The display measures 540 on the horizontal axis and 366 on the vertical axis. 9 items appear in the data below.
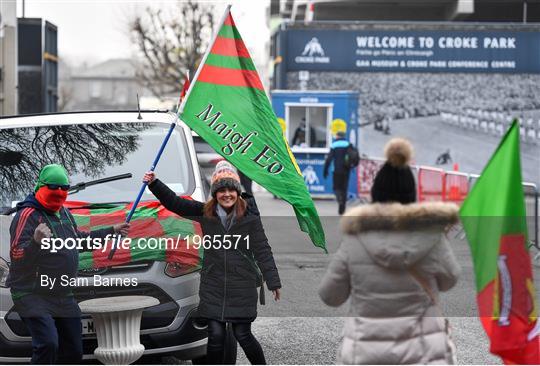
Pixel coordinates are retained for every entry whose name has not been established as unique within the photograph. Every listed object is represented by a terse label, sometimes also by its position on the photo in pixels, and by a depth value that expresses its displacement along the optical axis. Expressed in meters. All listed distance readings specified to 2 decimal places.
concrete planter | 9.94
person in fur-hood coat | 7.18
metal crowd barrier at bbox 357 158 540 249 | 28.52
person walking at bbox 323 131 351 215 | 30.63
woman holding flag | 9.75
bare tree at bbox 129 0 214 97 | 85.26
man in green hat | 9.45
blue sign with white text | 43.06
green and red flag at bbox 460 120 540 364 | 7.52
